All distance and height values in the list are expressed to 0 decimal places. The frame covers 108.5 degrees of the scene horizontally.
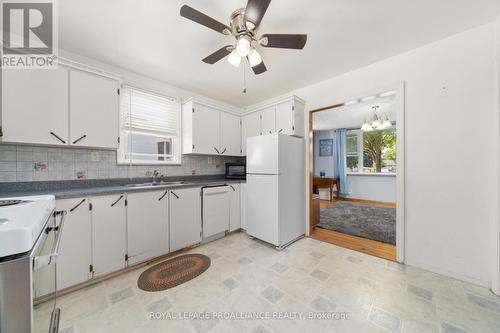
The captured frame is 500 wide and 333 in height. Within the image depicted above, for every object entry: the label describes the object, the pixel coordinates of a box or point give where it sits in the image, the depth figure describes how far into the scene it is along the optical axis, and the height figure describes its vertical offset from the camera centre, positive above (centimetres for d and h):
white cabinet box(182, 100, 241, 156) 289 +60
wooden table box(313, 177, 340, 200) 564 -54
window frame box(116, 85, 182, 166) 244 +41
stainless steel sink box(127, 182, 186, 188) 241 -26
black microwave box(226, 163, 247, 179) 340 -11
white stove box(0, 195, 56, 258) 53 -22
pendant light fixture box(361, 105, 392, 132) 413 +95
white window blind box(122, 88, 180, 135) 250 +80
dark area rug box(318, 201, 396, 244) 298 -112
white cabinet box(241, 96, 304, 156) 281 +79
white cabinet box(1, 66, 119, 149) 159 +57
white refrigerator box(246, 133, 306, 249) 250 -35
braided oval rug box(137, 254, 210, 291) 177 -116
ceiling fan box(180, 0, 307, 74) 121 +104
